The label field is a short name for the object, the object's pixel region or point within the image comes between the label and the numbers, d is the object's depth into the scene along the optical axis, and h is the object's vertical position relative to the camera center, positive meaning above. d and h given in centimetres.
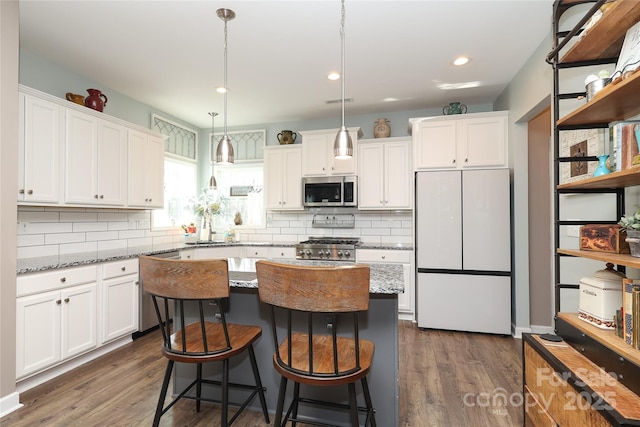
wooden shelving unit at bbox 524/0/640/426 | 115 -19
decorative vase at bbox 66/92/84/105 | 290 +110
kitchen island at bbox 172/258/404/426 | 171 -75
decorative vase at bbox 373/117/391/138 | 414 +115
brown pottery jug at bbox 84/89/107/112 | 302 +112
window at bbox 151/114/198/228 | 432 +62
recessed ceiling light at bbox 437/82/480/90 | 343 +144
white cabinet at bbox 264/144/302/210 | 437 +54
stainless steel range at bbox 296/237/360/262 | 386 -44
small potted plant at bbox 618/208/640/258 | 126 -7
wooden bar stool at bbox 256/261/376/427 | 122 -38
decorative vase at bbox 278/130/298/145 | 450 +112
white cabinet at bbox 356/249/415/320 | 373 -59
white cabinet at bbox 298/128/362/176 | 414 +80
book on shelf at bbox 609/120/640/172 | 127 +30
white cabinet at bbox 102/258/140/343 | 278 -78
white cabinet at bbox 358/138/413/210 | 397 +54
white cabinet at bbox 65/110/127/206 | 275 +52
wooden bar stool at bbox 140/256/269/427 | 144 -59
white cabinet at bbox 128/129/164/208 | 338 +51
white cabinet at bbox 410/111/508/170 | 345 +84
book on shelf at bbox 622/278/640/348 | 120 -38
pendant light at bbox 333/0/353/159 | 186 +42
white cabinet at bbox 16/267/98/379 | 215 -78
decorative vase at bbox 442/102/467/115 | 372 +129
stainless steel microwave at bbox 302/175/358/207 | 411 +33
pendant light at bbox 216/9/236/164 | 221 +49
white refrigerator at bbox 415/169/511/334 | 331 -38
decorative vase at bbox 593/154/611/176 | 148 +23
